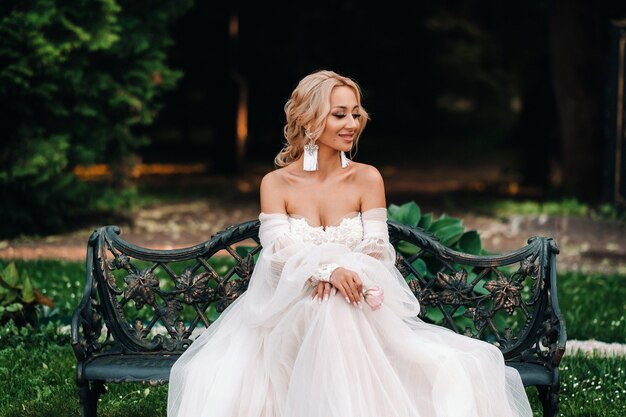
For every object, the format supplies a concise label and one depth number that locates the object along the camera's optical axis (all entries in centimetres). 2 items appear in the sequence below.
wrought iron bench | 484
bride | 426
